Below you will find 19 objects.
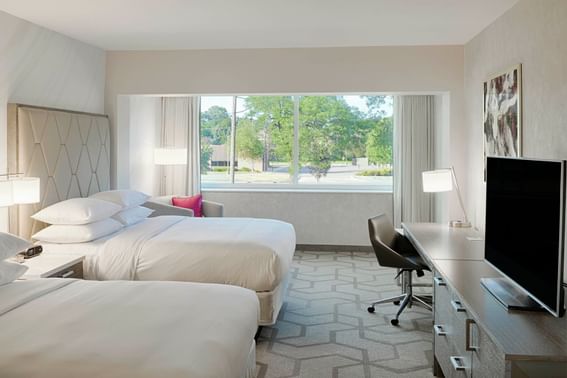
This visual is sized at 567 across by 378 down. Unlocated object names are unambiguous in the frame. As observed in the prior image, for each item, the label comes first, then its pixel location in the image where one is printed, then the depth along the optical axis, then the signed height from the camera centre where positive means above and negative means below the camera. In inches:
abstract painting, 132.0 +18.9
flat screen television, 71.1 -8.8
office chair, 146.1 -26.9
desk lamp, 170.4 -2.6
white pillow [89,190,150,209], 169.9 -9.0
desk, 64.2 -23.3
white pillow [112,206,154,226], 166.2 -15.5
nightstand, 115.2 -24.1
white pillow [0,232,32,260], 104.1 -16.6
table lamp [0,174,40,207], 126.3 -5.1
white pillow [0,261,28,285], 99.3 -21.4
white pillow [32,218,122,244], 142.5 -18.6
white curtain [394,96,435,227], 247.3 +10.4
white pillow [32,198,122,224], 143.9 -12.4
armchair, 211.2 -16.2
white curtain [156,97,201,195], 262.1 +19.6
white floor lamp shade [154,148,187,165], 240.4 +8.7
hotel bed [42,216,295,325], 130.0 -24.2
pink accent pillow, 229.0 -14.5
